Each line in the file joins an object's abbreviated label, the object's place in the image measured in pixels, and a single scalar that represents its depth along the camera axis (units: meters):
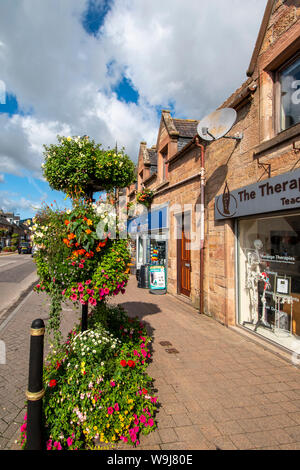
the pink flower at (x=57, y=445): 2.34
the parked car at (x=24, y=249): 45.71
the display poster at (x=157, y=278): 10.41
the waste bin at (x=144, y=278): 11.55
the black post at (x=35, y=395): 2.19
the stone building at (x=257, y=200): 4.61
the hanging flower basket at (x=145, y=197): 12.45
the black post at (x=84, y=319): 3.46
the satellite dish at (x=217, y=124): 5.66
